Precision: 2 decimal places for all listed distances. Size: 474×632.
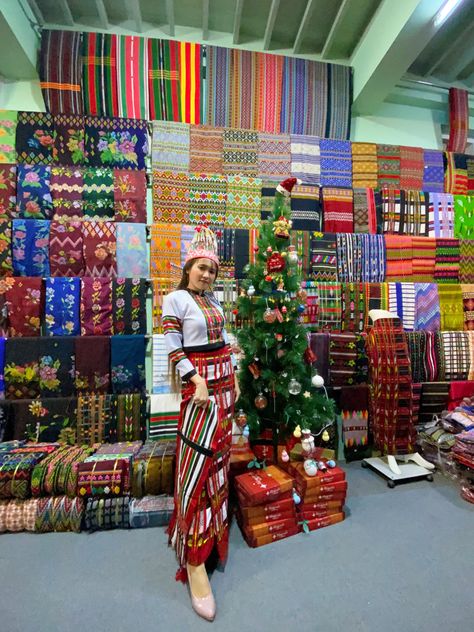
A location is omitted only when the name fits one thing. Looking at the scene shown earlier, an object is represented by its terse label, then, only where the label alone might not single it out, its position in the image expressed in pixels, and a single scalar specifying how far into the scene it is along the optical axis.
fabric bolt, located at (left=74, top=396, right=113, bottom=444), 2.43
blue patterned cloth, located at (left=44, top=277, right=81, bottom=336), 2.48
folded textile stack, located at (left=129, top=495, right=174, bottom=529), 1.91
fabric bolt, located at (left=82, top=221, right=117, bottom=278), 2.55
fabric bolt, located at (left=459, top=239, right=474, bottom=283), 3.12
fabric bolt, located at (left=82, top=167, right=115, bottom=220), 2.59
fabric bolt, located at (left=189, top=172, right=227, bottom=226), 2.74
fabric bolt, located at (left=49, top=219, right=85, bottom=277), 2.52
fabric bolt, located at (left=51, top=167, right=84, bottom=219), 2.54
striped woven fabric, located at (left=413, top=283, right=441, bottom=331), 2.98
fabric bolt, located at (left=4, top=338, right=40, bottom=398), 2.42
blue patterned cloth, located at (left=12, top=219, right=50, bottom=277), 2.47
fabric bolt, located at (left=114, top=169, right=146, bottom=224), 2.61
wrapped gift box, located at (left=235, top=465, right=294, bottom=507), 1.77
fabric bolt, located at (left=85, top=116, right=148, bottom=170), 2.61
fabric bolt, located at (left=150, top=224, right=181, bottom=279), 2.65
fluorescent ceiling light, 2.08
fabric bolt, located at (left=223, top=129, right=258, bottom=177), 2.79
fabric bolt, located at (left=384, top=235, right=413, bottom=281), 2.98
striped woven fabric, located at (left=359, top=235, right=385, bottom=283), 2.95
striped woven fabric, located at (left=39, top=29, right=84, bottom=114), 2.52
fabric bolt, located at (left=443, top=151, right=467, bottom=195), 3.16
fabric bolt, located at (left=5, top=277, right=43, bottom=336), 2.45
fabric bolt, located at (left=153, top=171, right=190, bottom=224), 2.68
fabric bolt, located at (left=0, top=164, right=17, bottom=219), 2.48
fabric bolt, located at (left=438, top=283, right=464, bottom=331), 3.04
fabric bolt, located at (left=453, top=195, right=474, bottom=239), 3.12
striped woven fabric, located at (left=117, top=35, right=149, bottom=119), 2.63
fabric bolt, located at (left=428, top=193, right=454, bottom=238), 3.08
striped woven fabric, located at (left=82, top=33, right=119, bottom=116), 2.60
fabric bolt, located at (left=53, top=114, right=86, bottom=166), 2.55
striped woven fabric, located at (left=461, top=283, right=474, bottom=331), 3.09
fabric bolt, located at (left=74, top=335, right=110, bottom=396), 2.49
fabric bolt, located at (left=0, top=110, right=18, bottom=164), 2.50
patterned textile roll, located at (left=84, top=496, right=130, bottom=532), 1.88
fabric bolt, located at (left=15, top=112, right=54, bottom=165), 2.51
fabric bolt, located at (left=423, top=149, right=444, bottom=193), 3.13
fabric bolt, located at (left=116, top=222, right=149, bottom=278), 2.60
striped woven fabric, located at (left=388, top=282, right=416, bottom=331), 2.92
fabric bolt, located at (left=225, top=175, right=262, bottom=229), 2.79
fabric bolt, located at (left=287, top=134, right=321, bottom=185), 2.88
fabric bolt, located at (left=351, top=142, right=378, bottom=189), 2.99
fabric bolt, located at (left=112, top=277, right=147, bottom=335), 2.56
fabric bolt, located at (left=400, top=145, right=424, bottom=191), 3.08
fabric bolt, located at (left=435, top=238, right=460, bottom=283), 3.07
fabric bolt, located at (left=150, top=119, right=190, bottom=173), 2.67
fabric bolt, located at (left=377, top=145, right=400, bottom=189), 3.04
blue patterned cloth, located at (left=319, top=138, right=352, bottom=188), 2.93
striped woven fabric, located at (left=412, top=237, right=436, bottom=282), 3.03
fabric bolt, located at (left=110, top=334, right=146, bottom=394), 2.53
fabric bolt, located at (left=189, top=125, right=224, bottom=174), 2.73
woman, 1.46
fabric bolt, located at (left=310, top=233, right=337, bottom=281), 2.87
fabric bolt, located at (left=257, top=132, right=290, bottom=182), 2.83
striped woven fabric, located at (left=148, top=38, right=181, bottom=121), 2.68
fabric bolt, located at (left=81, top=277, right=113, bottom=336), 2.52
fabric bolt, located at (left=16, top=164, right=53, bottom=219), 2.49
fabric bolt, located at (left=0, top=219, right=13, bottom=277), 2.46
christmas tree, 2.10
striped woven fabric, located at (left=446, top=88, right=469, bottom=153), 3.15
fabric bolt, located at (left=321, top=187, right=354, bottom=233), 2.94
